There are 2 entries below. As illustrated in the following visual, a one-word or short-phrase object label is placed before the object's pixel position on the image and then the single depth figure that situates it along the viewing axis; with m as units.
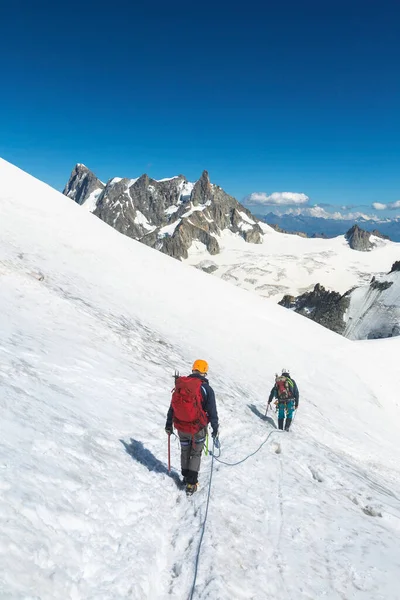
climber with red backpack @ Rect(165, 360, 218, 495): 6.89
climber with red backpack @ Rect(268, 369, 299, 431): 14.14
